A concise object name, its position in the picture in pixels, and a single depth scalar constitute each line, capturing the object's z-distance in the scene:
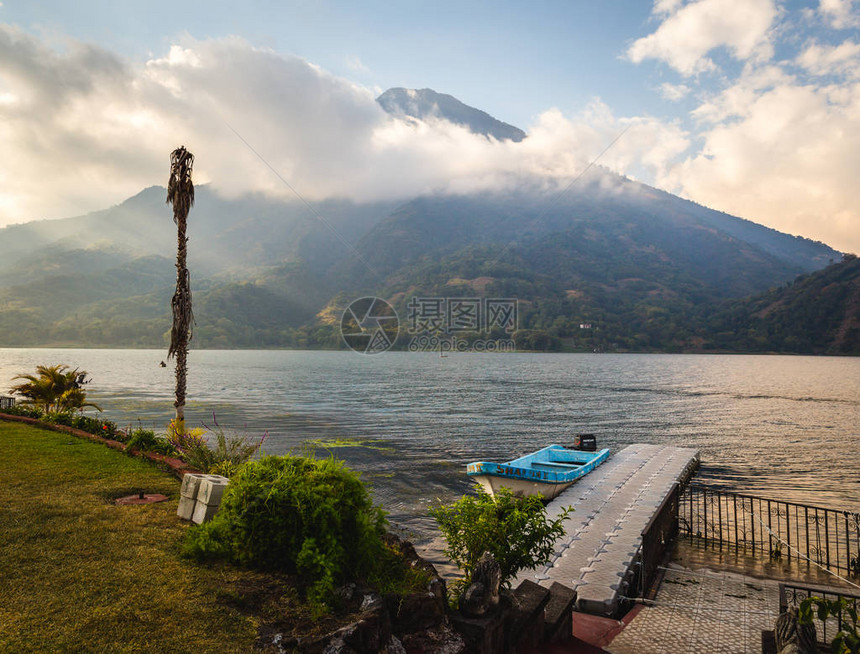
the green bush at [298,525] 5.84
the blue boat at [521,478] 19.16
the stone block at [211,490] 7.55
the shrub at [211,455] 11.84
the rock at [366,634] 4.66
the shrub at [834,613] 4.95
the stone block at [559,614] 7.48
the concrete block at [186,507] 8.03
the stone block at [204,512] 7.54
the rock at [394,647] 5.01
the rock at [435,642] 5.37
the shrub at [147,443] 14.66
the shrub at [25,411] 21.13
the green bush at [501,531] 7.06
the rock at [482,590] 6.14
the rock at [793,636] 5.41
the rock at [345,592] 5.44
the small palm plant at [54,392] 24.27
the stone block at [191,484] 8.01
